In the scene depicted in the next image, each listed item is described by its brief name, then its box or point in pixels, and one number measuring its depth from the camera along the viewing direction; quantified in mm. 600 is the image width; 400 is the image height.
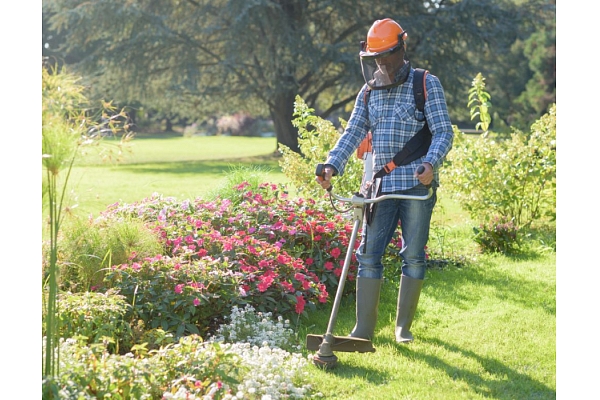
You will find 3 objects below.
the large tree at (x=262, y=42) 18281
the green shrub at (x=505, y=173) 7586
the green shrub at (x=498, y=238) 6887
